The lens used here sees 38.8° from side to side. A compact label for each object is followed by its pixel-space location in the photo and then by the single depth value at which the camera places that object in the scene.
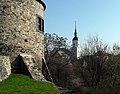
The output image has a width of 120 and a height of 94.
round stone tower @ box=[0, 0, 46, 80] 11.29
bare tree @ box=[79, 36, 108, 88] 17.91
